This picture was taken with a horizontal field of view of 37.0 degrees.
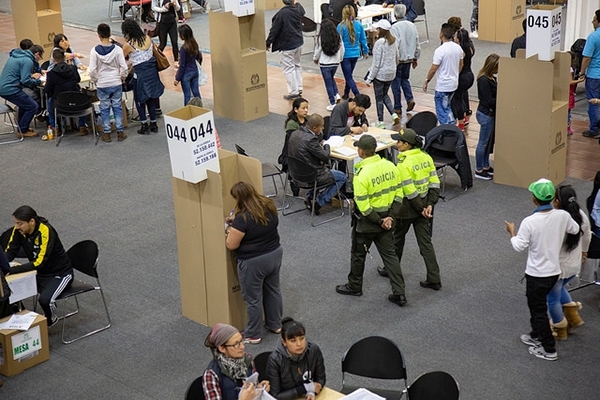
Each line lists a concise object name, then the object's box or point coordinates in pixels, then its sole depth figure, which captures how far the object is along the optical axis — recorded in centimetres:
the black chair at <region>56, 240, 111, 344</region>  737
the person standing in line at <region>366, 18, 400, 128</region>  1168
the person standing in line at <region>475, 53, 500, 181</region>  1014
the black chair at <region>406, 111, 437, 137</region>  1043
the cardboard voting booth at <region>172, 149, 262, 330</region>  701
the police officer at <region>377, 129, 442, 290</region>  755
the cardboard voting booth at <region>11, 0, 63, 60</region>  1477
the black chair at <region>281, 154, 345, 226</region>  918
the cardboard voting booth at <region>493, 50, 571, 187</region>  968
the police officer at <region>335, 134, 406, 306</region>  725
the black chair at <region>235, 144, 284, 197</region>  975
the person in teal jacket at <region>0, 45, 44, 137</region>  1204
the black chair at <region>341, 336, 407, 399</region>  576
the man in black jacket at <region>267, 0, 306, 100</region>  1335
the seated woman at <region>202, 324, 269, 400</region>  528
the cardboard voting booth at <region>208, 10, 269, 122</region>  1252
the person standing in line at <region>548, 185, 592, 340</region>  666
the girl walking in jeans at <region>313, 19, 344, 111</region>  1246
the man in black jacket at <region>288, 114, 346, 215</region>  902
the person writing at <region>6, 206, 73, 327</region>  716
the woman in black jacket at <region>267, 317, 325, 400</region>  537
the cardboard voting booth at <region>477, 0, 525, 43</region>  1642
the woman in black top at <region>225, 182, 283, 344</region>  671
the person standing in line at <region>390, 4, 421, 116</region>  1206
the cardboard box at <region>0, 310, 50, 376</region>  684
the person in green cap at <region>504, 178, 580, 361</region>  641
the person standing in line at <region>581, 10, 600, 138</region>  1116
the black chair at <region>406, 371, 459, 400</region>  525
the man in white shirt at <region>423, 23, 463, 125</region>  1121
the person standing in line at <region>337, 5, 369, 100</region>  1282
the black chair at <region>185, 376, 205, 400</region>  521
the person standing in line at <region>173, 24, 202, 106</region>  1215
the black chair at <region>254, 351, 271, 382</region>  559
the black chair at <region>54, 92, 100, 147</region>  1183
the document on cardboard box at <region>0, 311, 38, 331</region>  689
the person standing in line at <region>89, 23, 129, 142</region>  1161
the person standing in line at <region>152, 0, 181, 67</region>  1600
